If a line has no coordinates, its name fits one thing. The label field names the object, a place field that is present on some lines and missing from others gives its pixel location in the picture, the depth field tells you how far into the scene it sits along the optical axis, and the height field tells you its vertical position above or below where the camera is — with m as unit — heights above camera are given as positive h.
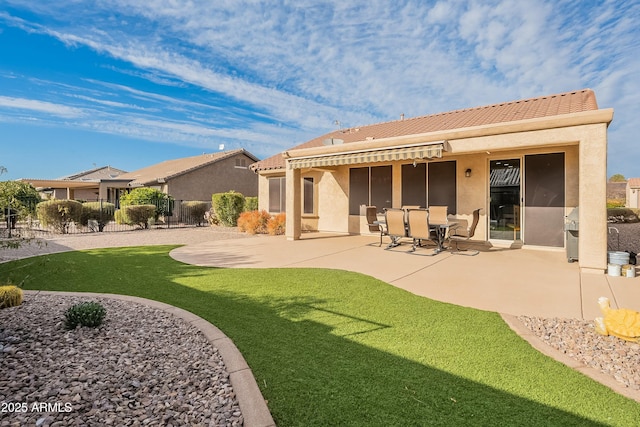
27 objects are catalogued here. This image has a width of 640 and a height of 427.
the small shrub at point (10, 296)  5.78 -1.58
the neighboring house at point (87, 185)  38.69 +3.04
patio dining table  12.77 -1.15
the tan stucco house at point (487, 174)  9.72 +1.46
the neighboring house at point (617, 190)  58.51 +2.62
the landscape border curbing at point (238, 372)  3.01 -1.93
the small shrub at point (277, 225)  20.09 -1.13
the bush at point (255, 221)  20.70 -0.93
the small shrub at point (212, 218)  26.56 -0.86
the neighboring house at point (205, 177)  36.53 +3.71
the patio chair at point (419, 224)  12.23 -0.72
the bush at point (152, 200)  28.69 +0.77
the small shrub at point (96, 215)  23.16 -0.46
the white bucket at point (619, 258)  9.35 -1.59
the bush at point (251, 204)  26.19 +0.26
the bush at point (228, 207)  25.22 +0.05
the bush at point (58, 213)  21.11 -0.26
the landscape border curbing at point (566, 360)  3.67 -2.12
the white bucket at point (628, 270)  9.08 -1.91
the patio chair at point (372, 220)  15.14 -0.67
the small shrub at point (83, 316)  4.96 -1.66
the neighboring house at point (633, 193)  49.78 +1.56
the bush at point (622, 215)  30.56 -1.13
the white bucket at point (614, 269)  9.28 -1.90
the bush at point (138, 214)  24.72 -0.48
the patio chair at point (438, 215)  13.40 -0.41
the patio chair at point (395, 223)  12.95 -0.70
